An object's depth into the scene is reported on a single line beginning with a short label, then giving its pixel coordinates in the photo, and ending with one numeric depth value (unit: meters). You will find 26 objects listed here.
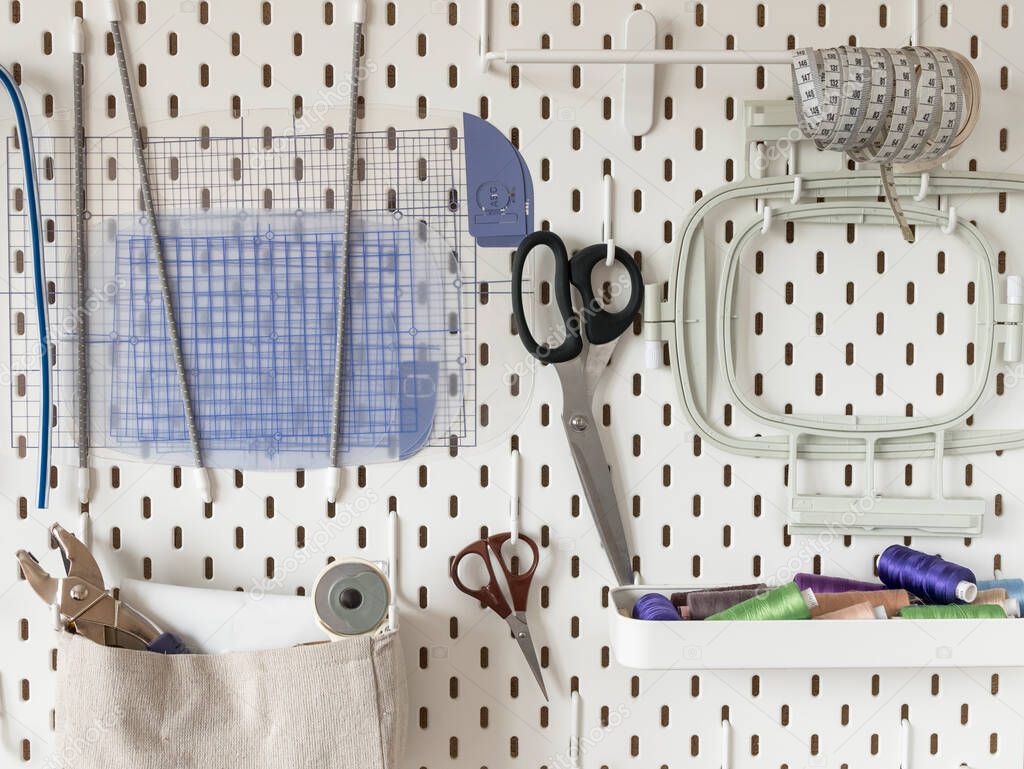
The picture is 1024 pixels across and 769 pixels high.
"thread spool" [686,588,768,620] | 0.92
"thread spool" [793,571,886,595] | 0.94
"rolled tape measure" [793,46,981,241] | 0.82
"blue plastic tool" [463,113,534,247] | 0.96
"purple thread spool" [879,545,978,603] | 0.90
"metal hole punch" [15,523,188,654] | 0.88
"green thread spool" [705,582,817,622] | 0.88
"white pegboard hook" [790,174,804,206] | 0.94
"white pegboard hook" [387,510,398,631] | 0.97
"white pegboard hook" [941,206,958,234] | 0.95
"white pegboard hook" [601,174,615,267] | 0.96
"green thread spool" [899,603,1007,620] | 0.88
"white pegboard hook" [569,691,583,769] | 0.98
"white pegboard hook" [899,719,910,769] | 0.99
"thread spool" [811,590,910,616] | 0.91
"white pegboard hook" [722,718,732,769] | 0.99
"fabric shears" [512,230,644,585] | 0.93
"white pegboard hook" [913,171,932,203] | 0.94
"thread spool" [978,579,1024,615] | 0.92
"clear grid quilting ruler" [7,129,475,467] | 0.96
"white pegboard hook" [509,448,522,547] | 0.97
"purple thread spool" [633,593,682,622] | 0.89
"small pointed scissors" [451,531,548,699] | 0.94
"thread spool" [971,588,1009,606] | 0.91
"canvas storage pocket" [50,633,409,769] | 0.86
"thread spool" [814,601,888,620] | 0.89
